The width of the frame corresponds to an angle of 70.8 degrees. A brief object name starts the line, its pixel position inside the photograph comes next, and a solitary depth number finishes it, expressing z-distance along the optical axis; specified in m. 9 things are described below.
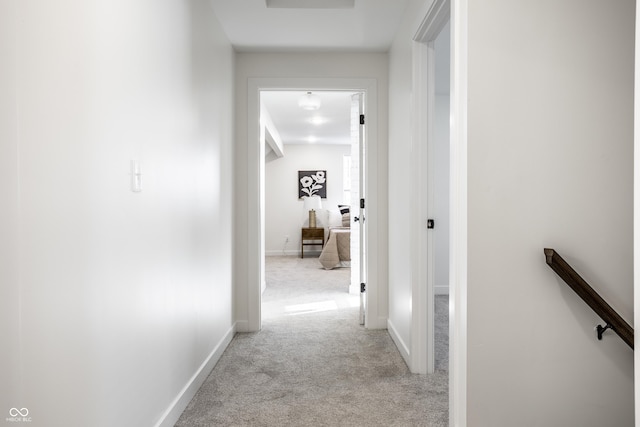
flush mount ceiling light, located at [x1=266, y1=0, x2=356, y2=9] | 2.85
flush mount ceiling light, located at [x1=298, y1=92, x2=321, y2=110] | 5.03
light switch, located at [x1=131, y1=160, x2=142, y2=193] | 1.60
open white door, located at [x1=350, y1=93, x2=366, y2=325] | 3.76
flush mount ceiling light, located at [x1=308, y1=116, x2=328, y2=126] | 6.52
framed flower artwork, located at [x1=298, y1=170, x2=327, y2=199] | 9.20
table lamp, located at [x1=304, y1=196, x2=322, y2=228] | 8.78
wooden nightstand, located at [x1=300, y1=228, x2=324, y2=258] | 8.77
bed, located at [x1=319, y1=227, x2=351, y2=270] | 7.08
